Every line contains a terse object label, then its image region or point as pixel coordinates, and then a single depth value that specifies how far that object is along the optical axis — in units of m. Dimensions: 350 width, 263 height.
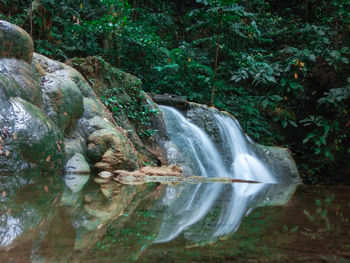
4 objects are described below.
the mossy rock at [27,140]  3.48
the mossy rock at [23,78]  4.18
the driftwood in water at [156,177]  3.63
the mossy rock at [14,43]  4.42
